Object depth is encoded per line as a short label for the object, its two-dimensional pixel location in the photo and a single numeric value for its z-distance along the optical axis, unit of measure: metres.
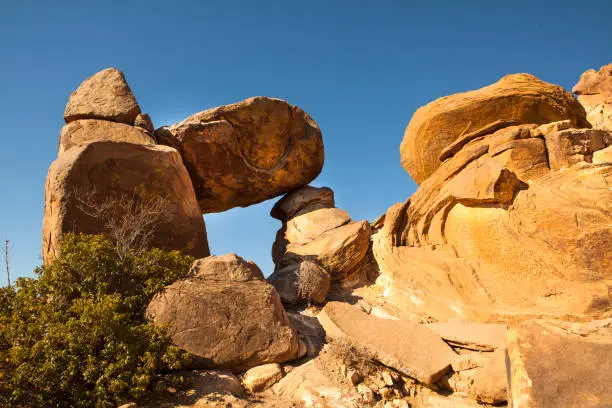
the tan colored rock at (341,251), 8.24
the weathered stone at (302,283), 7.40
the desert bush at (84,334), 4.04
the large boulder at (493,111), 8.21
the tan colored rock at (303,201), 10.95
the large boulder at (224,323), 4.93
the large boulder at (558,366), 3.39
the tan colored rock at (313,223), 9.79
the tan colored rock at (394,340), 5.10
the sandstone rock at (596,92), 17.95
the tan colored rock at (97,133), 7.81
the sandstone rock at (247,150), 9.50
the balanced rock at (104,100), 8.32
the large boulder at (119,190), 6.30
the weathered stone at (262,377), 4.86
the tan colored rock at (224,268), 5.77
